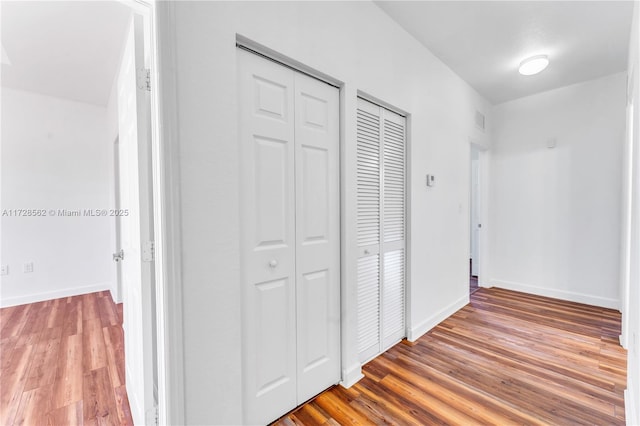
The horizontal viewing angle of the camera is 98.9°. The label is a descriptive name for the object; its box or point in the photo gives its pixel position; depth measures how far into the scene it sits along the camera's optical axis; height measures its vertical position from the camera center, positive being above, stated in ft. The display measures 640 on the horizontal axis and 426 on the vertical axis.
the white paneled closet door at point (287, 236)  4.69 -0.55
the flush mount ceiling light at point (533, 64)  9.05 +4.69
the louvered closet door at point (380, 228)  6.90 -0.58
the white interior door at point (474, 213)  16.16 -0.55
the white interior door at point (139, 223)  4.15 -0.22
